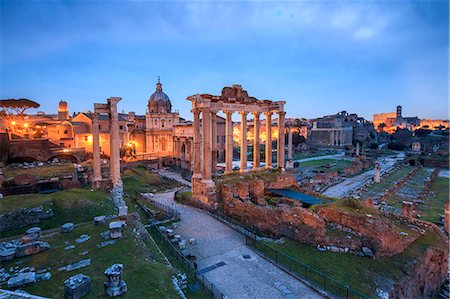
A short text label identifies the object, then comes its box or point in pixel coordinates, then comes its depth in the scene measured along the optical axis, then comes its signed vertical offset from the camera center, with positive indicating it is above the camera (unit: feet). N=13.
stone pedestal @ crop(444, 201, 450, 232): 66.90 -21.51
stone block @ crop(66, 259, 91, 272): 28.14 -13.88
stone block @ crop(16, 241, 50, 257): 31.09 -13.15
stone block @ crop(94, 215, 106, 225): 41.60 -12.83
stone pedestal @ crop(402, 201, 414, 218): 65.94 -18.88
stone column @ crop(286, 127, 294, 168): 156.89 -9.01
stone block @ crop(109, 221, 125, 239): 35.86 -12.54
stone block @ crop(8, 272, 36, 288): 24.02 -13.14
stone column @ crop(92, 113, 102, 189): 69.15 -3.64
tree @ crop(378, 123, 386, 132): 455.18 +21.98
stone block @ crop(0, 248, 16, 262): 29.94 -13.14
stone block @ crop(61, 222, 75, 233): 38.86 -13.05
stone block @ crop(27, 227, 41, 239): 35.46 -12.35
